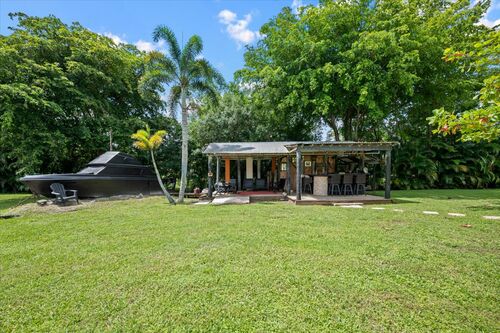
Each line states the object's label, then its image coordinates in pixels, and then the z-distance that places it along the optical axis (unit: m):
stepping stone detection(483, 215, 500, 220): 6.28
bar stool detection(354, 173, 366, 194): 11.16
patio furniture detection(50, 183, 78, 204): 9.34
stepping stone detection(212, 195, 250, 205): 9.87
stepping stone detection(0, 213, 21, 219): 7.28
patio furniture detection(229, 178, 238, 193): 12.73
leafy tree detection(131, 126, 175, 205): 10.13
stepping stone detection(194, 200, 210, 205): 10.18
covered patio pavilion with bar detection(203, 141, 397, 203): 9.81
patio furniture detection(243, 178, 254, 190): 13.96
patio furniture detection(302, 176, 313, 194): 12.08
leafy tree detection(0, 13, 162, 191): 12.48
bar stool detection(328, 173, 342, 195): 11.05
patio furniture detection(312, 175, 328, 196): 11.07
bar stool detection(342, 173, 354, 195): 11.11
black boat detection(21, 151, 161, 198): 10.16
